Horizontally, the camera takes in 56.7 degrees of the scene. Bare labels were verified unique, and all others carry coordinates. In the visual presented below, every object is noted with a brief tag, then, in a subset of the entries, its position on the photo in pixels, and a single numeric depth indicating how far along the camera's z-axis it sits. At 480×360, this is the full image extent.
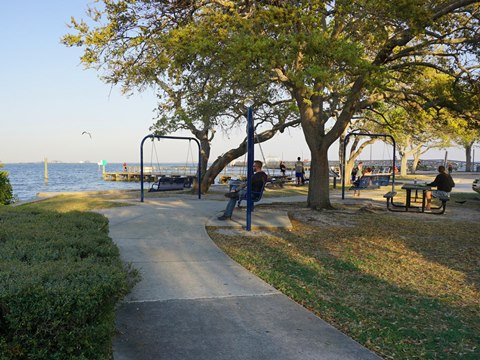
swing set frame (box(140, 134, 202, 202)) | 14.94
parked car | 17.70
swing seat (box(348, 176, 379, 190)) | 17.03
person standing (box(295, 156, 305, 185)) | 26.27
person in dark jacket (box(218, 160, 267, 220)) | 9.53
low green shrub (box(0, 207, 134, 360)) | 2.49
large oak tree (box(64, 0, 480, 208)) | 8.84
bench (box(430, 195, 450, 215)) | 11.95
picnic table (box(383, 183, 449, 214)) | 12.18
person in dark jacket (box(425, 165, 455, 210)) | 12.55
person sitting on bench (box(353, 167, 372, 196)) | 17.02
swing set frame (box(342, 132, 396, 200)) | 16.74
